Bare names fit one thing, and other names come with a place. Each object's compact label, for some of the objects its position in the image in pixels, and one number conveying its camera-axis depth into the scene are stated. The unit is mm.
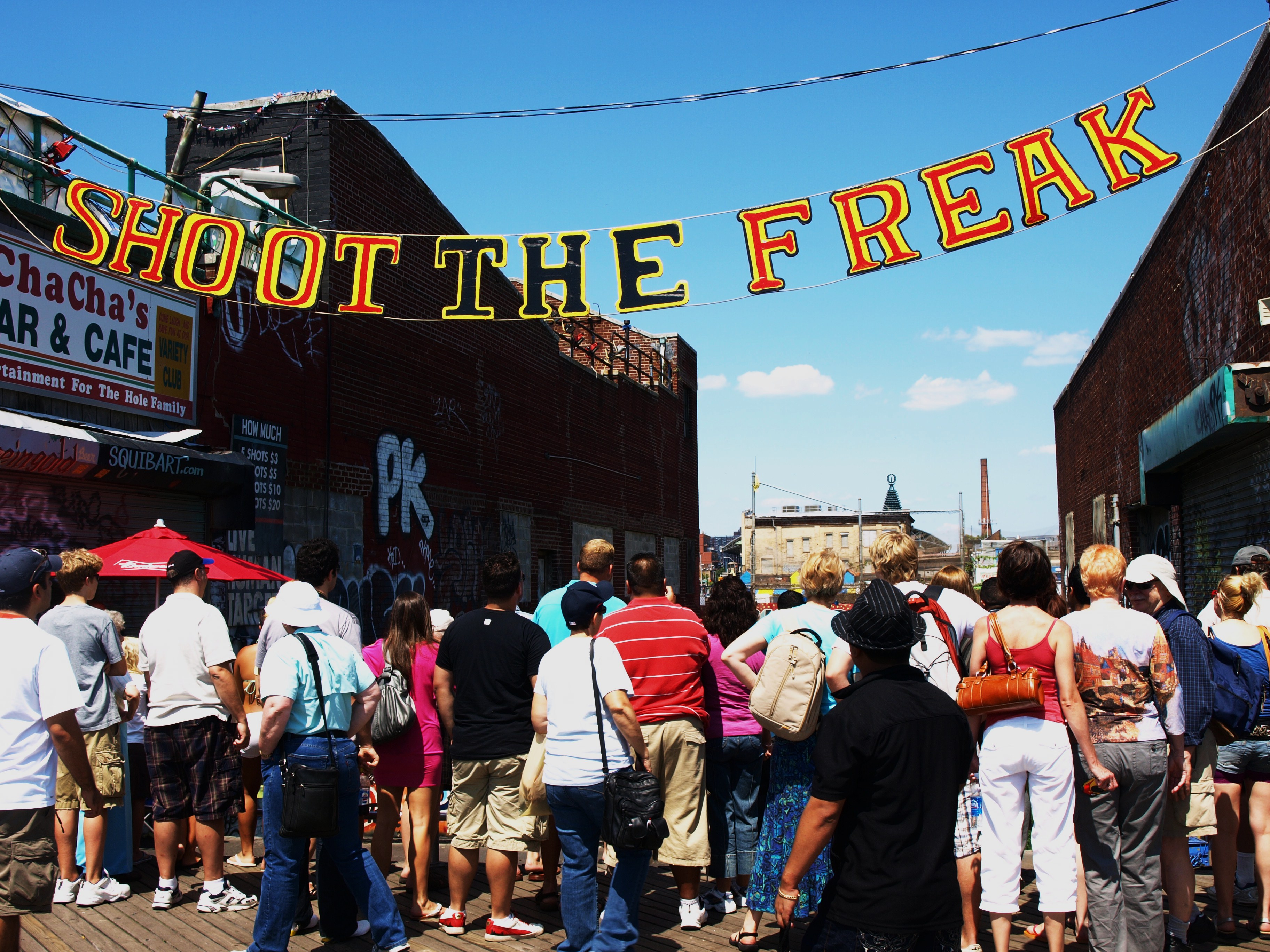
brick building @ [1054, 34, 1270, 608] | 9477
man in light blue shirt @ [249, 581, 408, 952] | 4566
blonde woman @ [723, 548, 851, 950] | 4957
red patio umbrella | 7012
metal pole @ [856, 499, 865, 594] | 54269
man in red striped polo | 5305
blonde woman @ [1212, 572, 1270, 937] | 5191
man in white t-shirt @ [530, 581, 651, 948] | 4645
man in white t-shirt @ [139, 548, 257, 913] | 5629
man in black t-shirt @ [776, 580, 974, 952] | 3020
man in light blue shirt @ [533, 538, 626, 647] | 6379
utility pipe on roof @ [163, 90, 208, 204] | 12691
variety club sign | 8031
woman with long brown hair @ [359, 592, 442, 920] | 5641
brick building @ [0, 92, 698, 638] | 10336
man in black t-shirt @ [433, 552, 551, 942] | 5312
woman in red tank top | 4340
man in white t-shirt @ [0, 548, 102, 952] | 3869
